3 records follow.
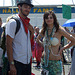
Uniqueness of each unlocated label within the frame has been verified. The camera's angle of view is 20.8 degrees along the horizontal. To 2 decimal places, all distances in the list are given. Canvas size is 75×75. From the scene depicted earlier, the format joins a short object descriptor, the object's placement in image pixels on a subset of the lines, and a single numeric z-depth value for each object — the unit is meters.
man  2.95
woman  3.67
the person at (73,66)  4.28
